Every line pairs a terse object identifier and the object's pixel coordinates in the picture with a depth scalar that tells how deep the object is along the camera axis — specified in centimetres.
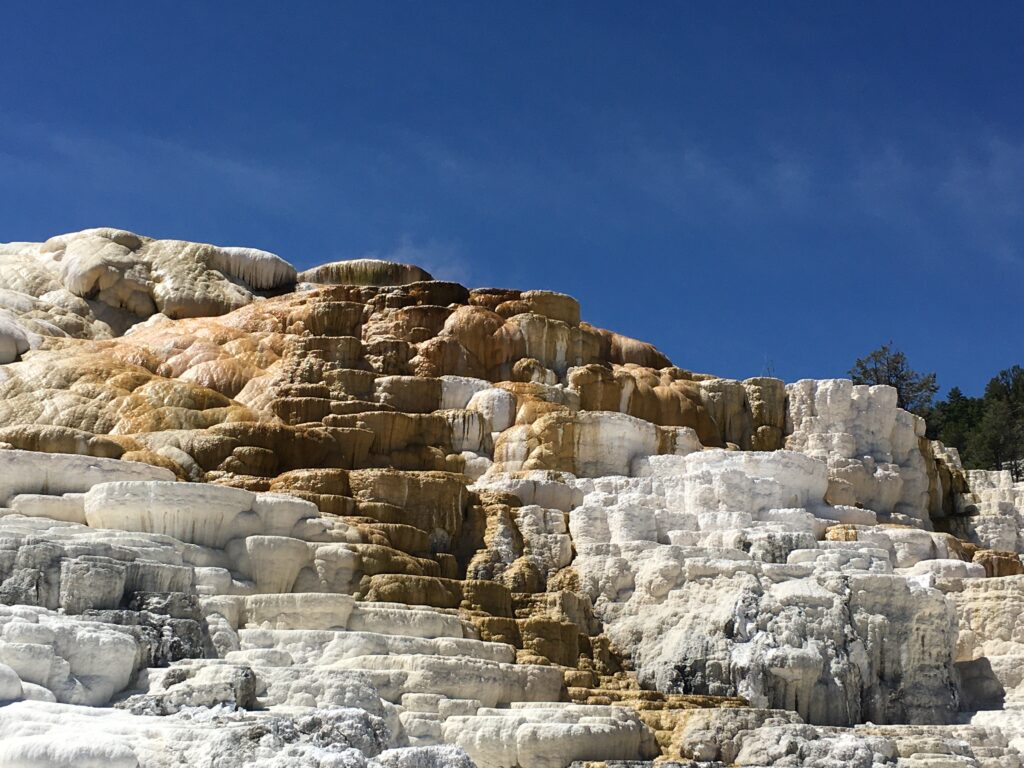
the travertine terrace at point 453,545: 1705
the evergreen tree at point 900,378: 5216
